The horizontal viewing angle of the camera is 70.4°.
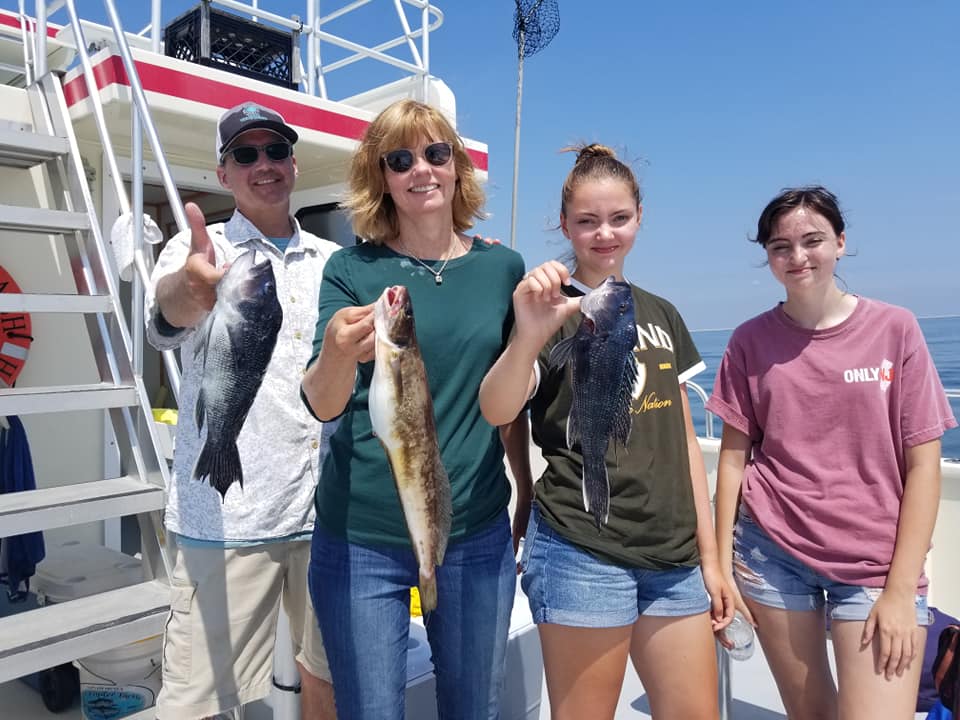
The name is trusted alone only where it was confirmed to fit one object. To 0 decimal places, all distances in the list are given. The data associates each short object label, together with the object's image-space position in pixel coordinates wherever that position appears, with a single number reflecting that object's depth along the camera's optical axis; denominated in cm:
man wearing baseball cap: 248
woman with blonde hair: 203
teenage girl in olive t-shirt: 224
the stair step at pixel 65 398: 289
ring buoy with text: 526
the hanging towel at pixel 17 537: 469
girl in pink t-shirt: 233
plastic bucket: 351
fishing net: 1422
